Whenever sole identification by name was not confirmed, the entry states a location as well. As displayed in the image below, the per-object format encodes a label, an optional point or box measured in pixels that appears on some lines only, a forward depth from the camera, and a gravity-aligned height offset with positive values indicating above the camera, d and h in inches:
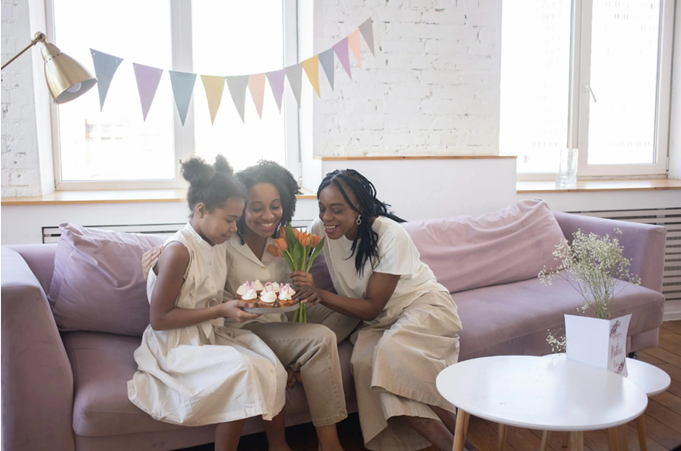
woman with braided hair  71.7 -21.9
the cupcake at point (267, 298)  66.6 -16.6
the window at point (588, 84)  147.1 +17.8
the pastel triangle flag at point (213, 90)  109.3 +12.2
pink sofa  60.8 -25.4
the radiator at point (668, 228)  137.4 -18.2
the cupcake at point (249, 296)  66.9 -16.3
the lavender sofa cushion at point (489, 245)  104.7 -17.2
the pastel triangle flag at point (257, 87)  112.2 +13.0
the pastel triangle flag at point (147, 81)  107.8 +13.7
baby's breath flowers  62.6 -12.7
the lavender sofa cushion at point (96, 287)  75.2 -17.2
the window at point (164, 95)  118.0 +12.6
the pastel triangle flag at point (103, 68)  102.0 +15.4
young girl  63.5 -22.3
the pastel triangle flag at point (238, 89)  110.3 +12.4
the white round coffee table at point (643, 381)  60.2 -26.4
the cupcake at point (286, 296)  67.6 -16.5
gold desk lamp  65.4 +9.6
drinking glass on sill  140.8 -3.9
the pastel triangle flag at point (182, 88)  110.1 +12.7
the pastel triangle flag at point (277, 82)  113.3 +14.1
